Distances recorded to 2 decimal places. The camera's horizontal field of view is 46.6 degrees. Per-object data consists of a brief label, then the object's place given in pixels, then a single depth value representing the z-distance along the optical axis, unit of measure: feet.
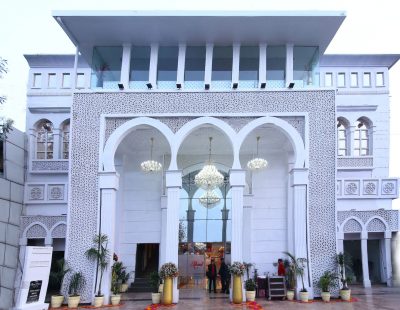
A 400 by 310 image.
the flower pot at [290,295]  38.52
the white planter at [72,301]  36.24
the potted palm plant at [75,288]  36.29
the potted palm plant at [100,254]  37.35
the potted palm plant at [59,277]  36.55
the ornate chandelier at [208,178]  40.78
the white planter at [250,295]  37.55
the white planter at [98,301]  36.37
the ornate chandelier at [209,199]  46.29
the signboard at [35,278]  28.55
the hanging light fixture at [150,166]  43.04
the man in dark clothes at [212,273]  43.15
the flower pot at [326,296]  36.70
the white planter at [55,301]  36.52
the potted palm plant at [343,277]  37.52
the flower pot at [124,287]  45.19
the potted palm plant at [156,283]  37.57
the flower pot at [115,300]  37.55
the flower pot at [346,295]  37.47
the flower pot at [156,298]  37.35
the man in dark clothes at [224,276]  42.32
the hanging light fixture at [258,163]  42.01
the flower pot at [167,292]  36.45
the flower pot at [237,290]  36.65
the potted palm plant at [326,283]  36.77
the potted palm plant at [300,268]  37.29
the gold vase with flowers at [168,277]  36.45
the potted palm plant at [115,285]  37.60
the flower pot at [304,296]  36.88
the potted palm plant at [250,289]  37.58
